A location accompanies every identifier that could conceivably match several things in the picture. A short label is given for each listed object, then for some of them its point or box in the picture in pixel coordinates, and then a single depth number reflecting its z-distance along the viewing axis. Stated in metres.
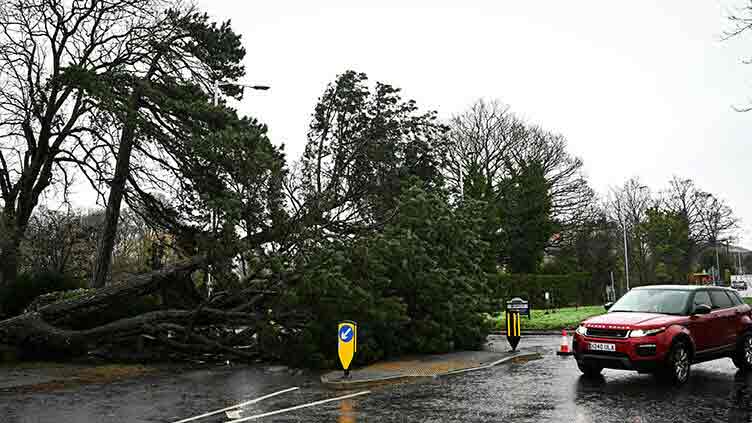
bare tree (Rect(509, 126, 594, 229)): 49.25
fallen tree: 16.52
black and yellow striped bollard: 17.39
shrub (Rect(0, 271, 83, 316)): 18.50
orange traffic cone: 16.48
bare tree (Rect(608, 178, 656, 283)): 62.57
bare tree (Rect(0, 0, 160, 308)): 19.88
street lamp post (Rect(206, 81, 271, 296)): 18.45
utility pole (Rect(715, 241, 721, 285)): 69.75
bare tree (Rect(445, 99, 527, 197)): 47.91
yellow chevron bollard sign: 13.06
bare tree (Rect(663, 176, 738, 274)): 66.12
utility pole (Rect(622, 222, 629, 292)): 49.79
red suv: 11.13
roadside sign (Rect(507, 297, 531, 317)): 29.58
